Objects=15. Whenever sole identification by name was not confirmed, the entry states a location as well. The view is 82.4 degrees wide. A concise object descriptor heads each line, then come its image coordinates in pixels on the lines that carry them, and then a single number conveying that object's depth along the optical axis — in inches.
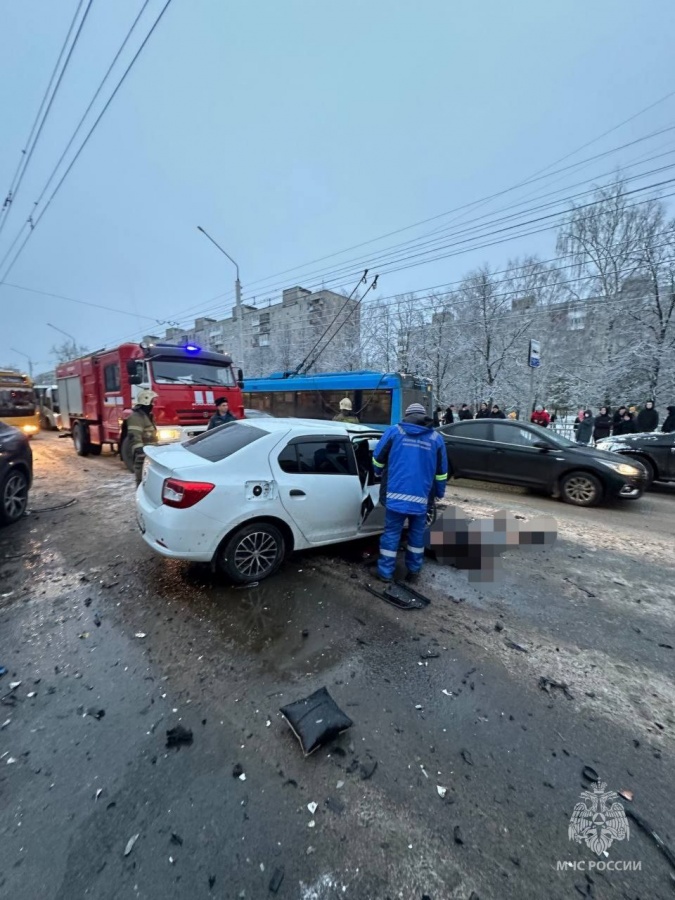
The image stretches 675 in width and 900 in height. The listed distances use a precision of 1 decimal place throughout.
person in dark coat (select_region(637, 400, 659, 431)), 463.2
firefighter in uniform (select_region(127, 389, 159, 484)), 289.7
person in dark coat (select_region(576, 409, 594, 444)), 547.6
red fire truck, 311.3
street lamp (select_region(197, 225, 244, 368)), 675.4
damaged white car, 131.5
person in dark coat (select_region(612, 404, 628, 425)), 495.0
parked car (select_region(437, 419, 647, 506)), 257.4
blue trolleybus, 483.8
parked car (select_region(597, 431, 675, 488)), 311.1
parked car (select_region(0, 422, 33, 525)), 200.5
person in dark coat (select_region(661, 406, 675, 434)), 423.8
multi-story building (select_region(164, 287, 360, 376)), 1222.3
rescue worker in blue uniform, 147.7
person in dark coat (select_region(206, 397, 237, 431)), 303.3
